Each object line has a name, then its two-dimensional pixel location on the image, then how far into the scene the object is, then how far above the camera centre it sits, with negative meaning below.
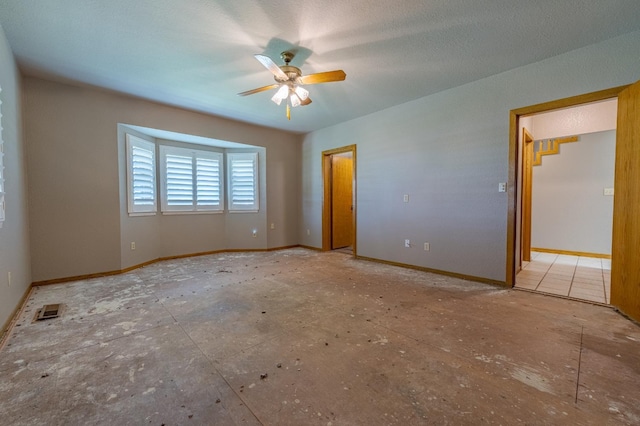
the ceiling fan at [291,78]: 2.62 +1.33
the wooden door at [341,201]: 6.05 +0.10
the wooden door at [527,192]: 4.33 +0.22
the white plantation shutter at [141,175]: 4.28 +0.52
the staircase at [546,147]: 5.29 +1.20
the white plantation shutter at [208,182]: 5.46 +0.49
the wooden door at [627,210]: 2.40 -0.05
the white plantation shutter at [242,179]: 5.84 +0.58
